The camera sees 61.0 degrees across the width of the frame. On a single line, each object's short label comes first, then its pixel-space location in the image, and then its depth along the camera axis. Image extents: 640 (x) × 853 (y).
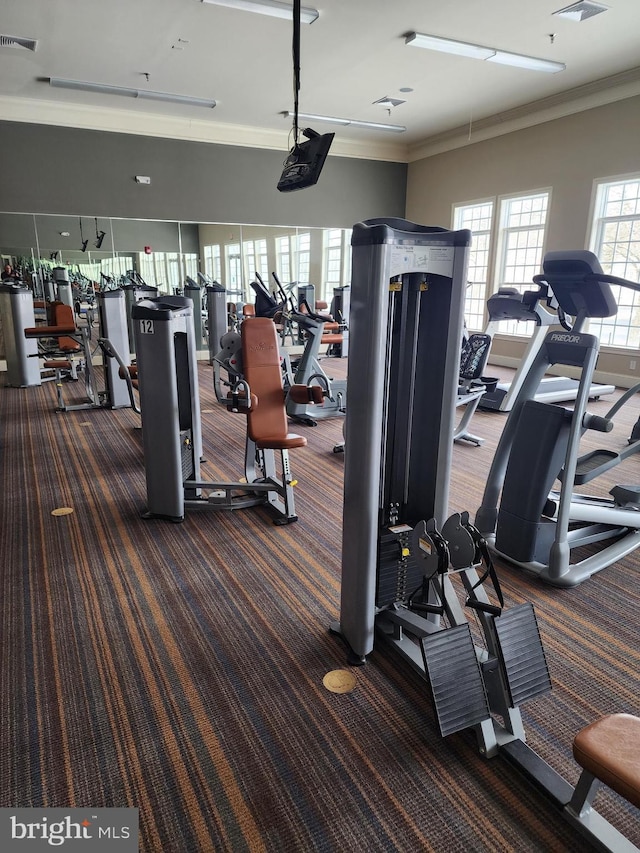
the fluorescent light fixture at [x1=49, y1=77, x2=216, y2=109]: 6.66
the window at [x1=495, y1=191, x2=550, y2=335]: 8.19
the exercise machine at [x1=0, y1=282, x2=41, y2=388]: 6.57
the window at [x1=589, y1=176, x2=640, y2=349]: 7.00
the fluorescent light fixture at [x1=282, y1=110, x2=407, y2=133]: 8.05
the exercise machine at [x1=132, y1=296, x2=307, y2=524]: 3.08
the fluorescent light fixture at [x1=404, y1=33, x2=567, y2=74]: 5.48
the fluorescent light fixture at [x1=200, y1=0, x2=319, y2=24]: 4.59
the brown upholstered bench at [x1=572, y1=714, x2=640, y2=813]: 1.19
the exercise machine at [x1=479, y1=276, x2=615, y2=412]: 3.04
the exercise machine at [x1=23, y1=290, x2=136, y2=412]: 5.60
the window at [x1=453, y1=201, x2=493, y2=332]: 9.11
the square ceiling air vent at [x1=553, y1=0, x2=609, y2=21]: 4.85
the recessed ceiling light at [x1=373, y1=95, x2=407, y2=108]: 7.47
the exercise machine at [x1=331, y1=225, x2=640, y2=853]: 1.68
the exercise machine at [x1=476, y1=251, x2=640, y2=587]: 2.55
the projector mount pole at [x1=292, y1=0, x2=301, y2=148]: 3.75
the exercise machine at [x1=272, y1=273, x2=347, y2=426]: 5.48
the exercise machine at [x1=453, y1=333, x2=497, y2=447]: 4.55
